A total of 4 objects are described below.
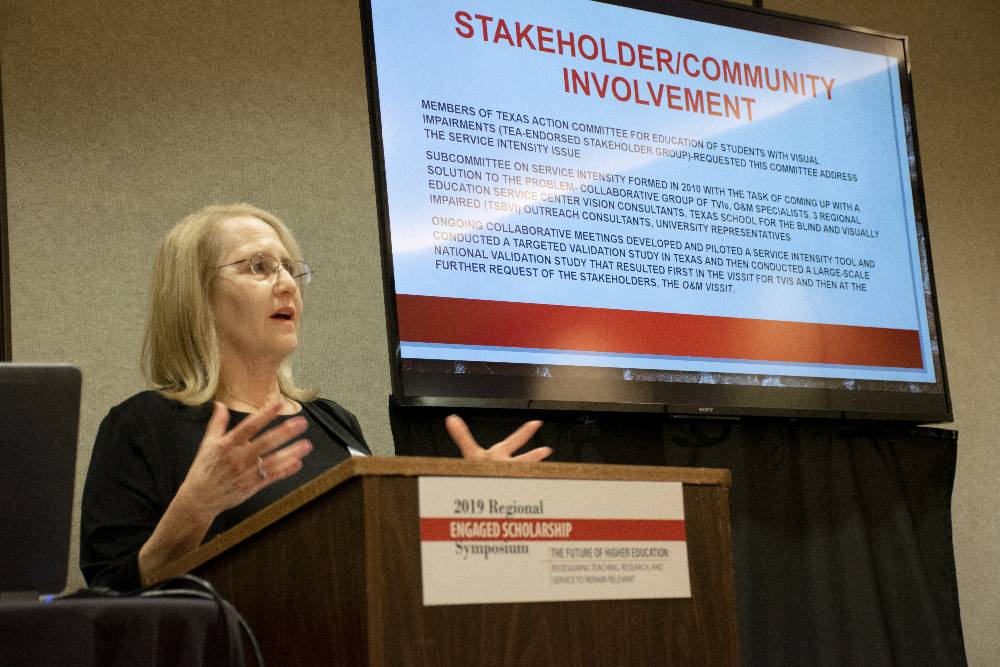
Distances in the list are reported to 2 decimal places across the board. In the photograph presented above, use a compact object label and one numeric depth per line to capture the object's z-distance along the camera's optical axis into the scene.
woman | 1.82
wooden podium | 1.20
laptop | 1.13
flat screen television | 2.57
